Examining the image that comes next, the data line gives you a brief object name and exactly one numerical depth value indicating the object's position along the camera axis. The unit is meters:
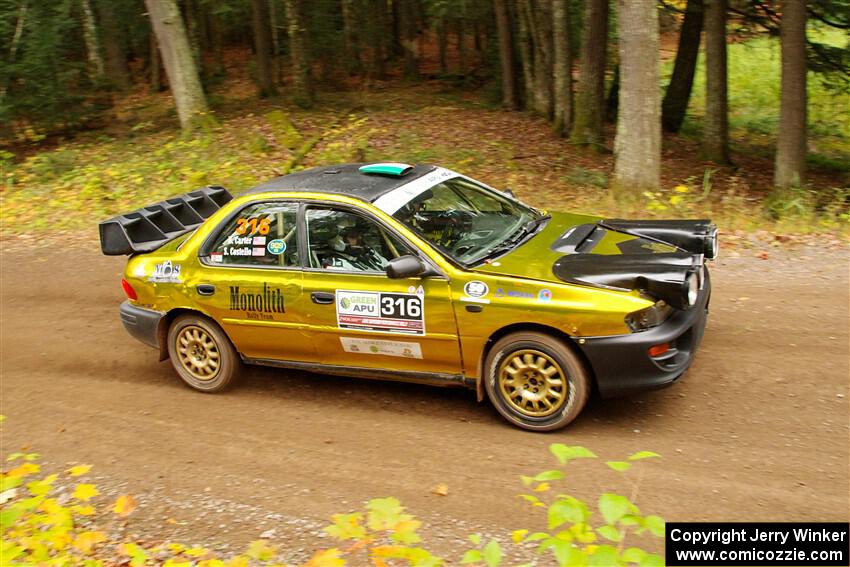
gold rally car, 5.11
